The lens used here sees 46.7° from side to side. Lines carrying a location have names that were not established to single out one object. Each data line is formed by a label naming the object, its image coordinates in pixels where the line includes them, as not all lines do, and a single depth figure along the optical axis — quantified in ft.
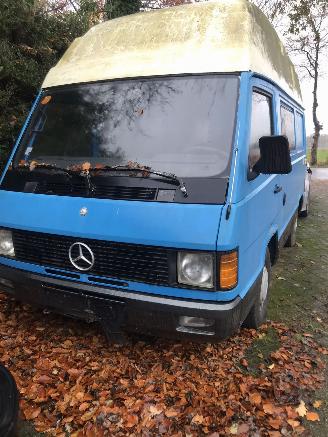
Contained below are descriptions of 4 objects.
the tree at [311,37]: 68.85
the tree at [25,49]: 17.98
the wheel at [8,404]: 7.38
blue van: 8.73
